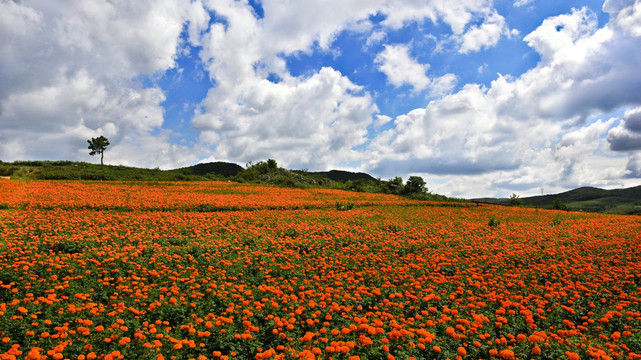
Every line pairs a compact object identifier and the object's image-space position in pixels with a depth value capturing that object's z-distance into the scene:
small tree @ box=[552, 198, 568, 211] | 39.24
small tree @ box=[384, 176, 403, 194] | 44.03
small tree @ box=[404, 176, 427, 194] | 42.91
